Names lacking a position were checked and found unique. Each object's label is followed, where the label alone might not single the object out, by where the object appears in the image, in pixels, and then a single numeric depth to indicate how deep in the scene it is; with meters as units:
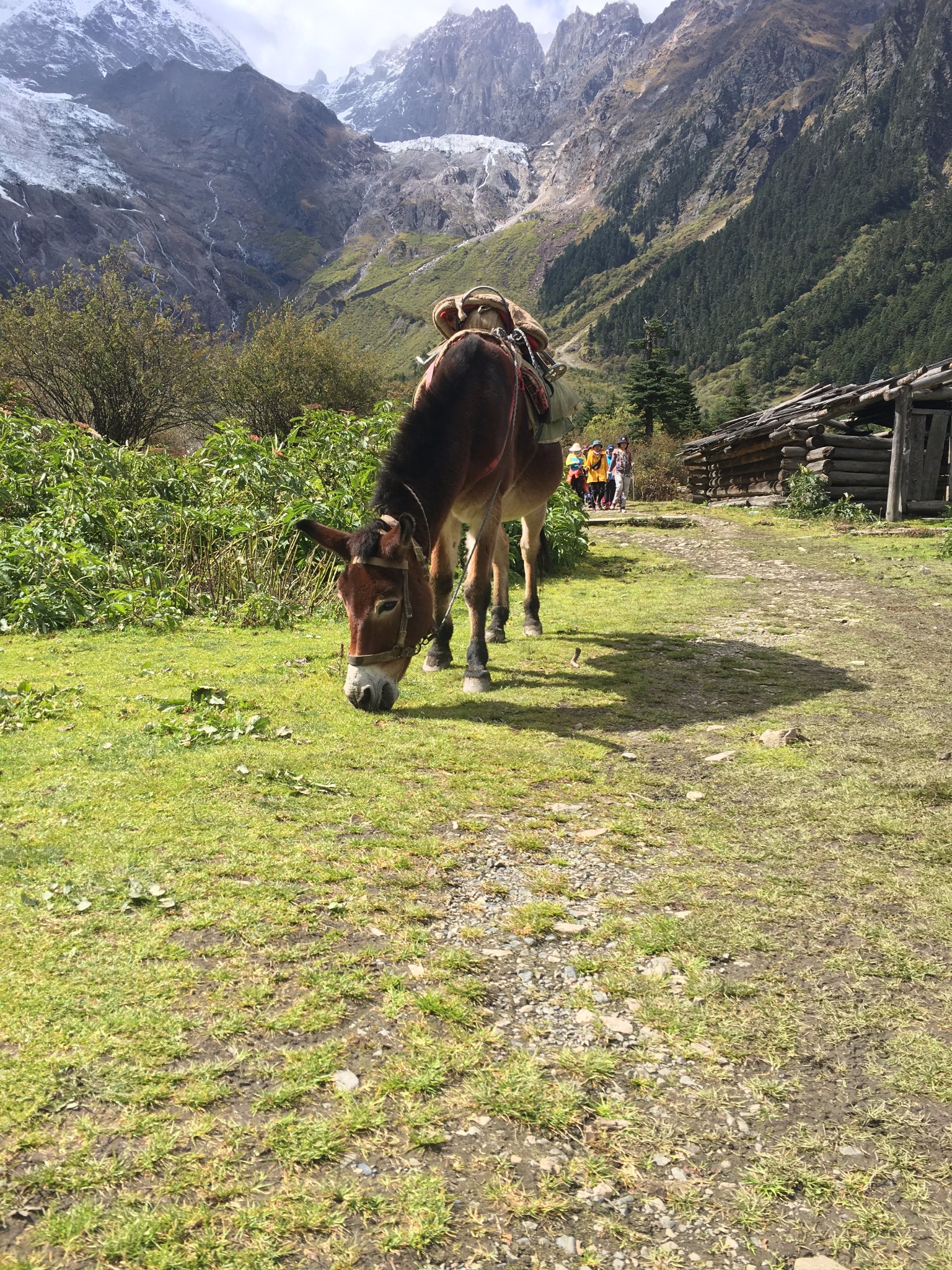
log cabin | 16.50
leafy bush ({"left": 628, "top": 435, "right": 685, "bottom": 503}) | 33.09
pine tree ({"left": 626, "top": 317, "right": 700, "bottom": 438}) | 41.91
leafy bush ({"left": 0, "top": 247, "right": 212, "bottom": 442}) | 16.58
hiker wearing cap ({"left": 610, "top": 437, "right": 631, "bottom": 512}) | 22.86
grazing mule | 4.12
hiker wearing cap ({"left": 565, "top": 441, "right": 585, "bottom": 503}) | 19.23
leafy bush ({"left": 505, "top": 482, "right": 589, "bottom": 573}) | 11.08
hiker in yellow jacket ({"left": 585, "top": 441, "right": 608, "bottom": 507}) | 21.47
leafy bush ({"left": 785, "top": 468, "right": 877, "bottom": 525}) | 17.53
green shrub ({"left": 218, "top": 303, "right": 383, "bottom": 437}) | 30.44
